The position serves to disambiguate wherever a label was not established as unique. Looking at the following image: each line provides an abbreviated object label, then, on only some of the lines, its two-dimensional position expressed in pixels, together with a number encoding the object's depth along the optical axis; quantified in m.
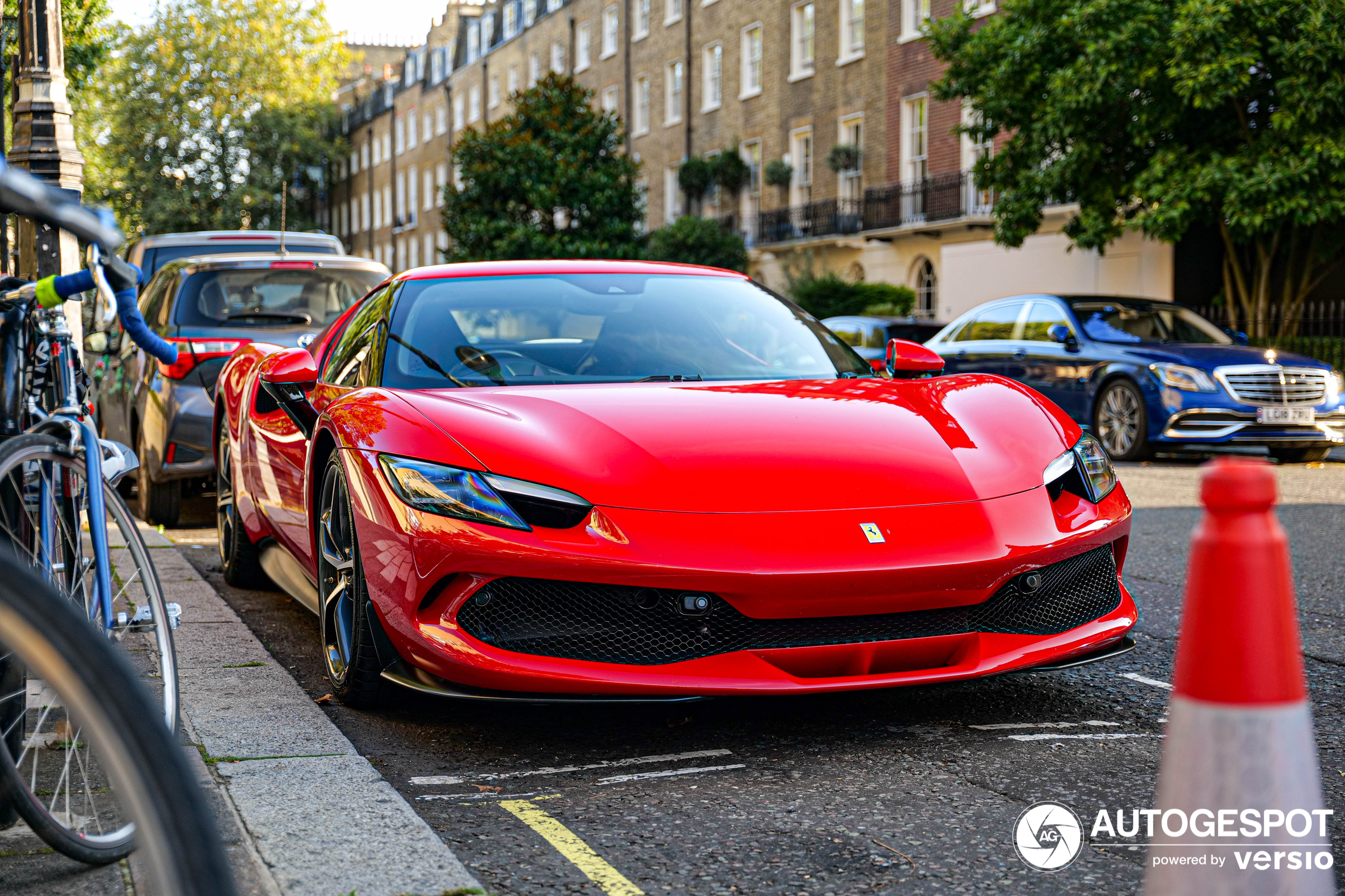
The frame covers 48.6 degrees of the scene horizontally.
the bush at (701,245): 38.88
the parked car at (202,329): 8.33
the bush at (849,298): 33.22
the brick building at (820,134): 31.58
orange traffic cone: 1.79
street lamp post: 7.68
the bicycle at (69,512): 2.61
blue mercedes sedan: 13.53
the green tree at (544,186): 37.22
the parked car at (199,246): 12.24
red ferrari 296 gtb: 3.57
